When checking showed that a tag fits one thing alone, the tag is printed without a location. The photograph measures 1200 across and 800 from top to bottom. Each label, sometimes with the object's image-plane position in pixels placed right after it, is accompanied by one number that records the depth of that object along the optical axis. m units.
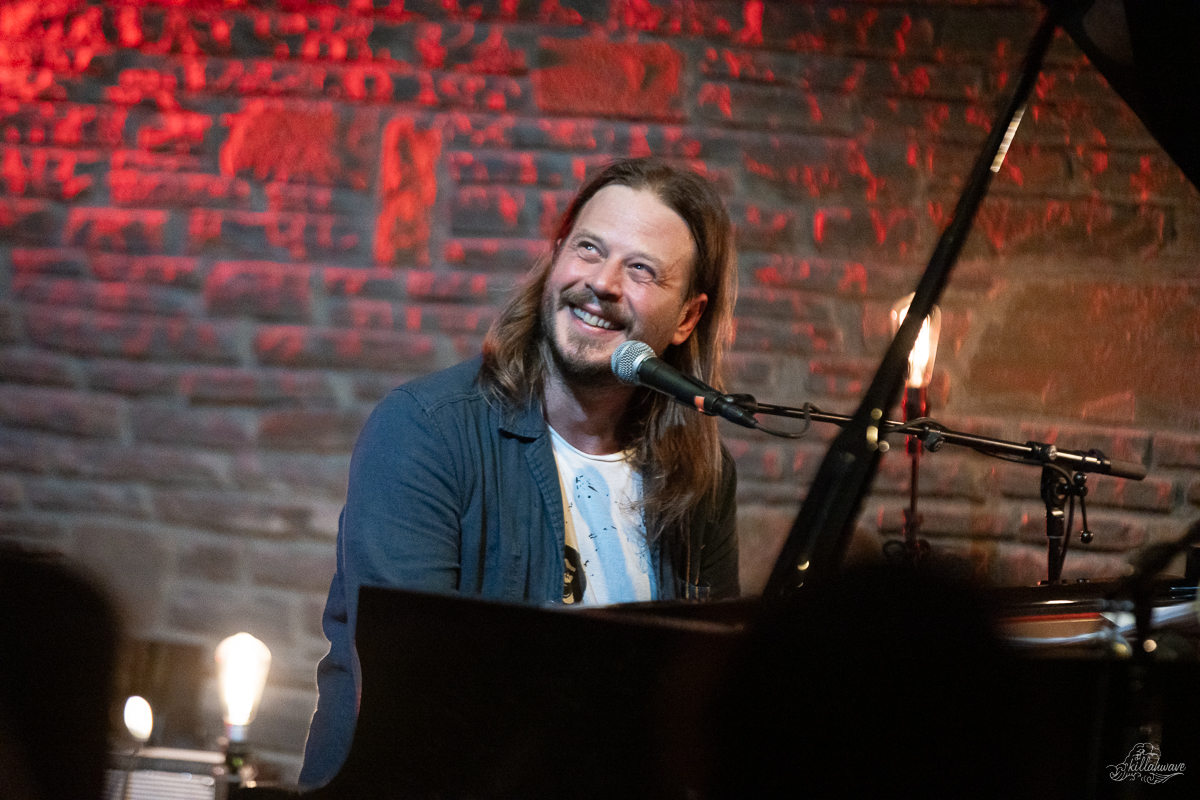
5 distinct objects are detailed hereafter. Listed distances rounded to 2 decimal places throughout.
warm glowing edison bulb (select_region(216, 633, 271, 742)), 4.16
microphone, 3.83
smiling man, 4.03
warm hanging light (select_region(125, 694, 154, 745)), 4.21
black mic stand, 3.93
